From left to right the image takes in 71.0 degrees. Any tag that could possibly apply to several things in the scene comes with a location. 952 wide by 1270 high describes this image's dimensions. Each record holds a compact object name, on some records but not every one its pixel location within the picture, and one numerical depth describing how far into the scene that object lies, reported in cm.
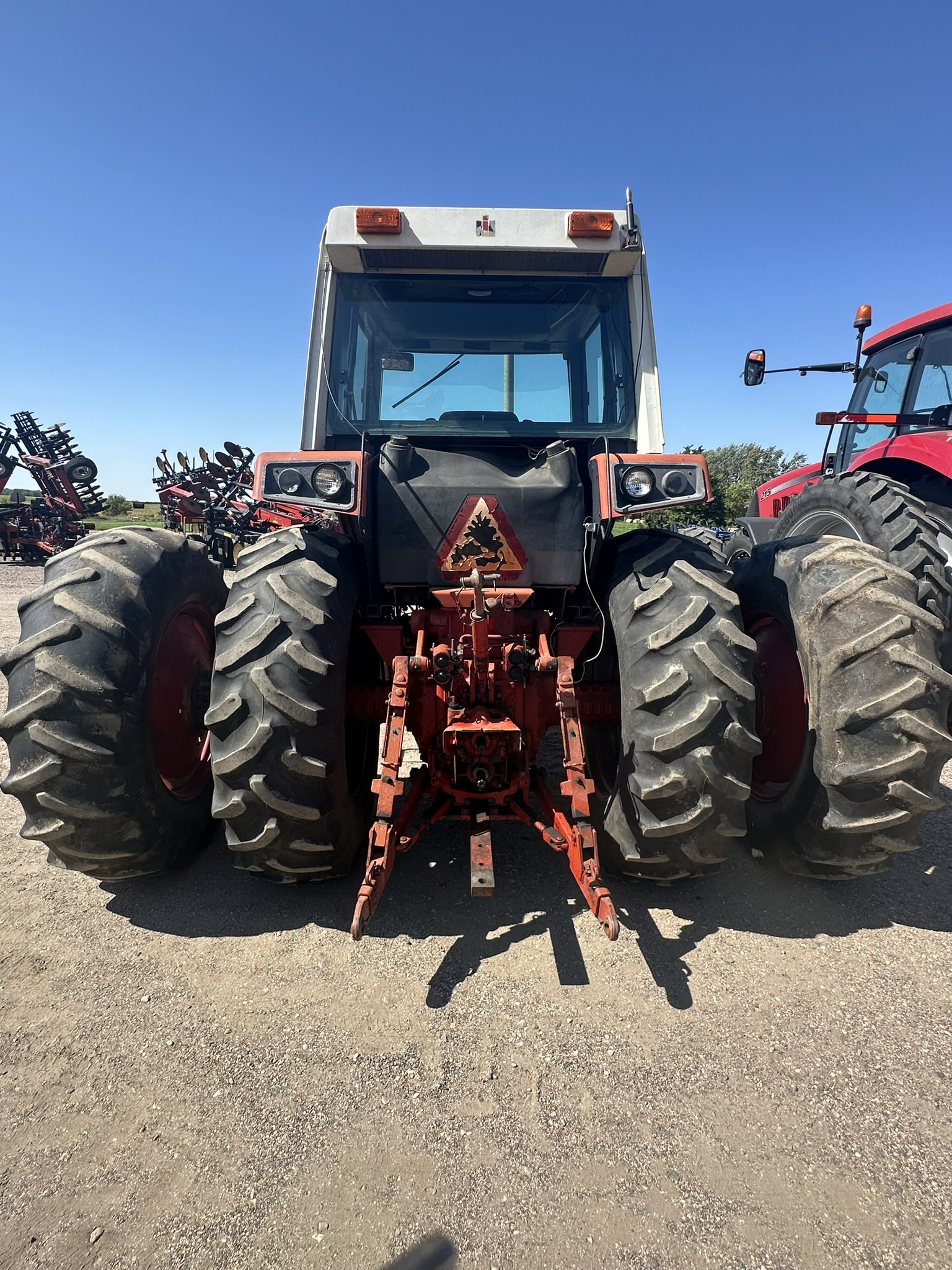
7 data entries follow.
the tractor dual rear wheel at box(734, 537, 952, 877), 247
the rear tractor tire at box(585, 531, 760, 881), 244
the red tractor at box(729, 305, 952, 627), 414
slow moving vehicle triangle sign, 298
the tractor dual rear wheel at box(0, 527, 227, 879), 243
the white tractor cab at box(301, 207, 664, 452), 324
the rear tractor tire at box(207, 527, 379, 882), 246
